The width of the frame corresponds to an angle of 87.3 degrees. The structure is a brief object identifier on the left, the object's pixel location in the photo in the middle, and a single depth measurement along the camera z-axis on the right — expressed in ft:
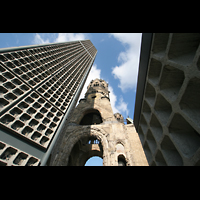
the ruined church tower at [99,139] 36.50
